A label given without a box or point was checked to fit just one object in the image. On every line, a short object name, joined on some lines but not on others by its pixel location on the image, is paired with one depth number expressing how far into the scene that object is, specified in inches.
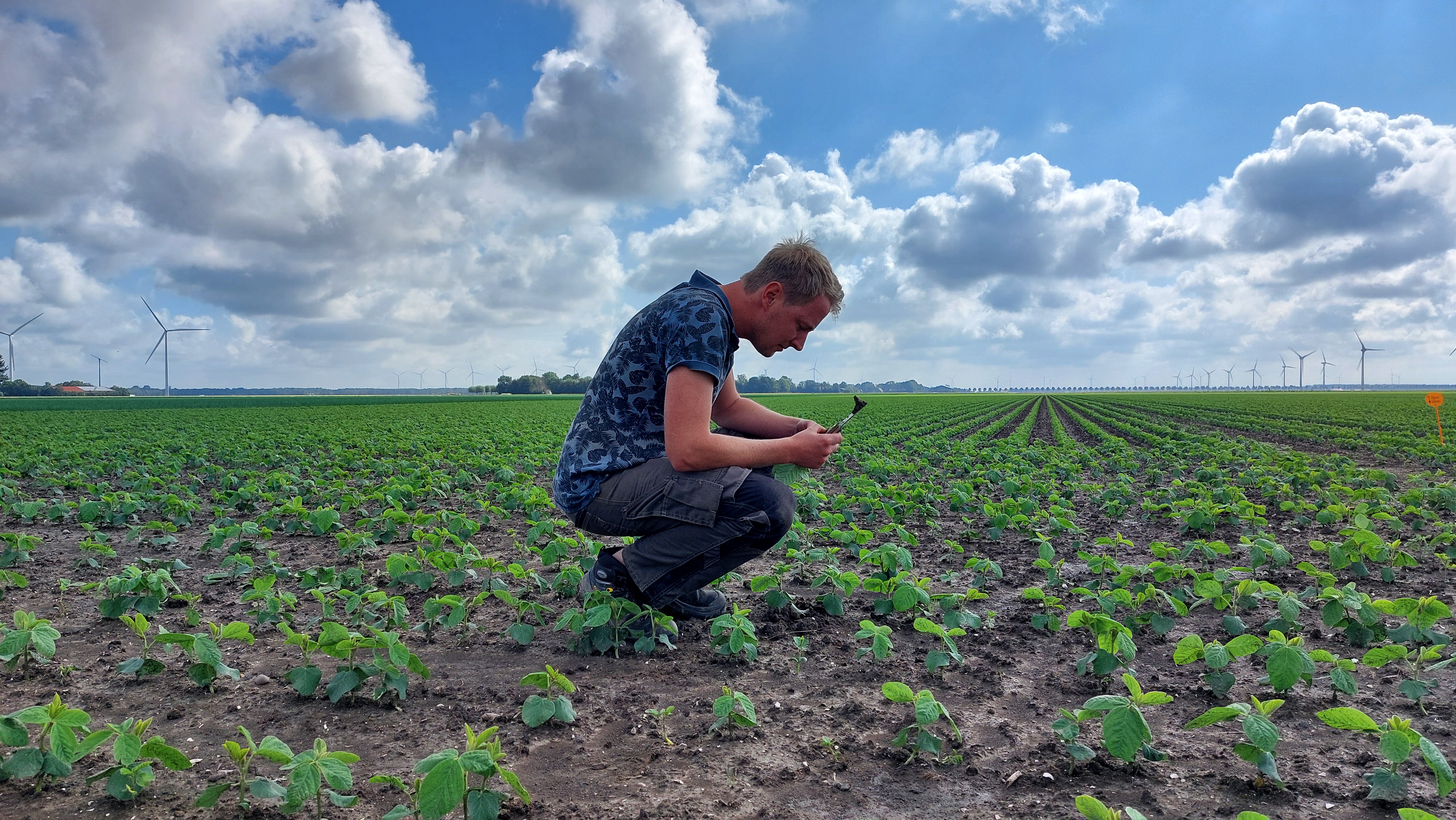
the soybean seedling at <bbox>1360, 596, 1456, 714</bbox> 106.0
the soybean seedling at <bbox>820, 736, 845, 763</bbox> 97.6
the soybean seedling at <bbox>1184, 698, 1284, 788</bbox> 86.0
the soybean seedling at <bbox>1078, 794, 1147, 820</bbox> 68.9
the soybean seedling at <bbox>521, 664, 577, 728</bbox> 100.7
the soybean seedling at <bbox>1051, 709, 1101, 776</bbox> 93.4
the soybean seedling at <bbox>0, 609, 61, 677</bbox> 104.7
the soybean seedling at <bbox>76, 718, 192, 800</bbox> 80.3
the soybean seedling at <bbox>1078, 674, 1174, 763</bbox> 85.3
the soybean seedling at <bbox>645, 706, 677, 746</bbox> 103.3
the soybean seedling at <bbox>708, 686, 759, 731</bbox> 99.6
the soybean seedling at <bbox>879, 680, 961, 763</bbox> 92.9
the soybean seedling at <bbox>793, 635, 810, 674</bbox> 130.4
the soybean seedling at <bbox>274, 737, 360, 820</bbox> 74.4
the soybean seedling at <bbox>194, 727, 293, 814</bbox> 76.9
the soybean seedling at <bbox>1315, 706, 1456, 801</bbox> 79.8
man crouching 127.3
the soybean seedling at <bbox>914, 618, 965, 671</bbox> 115.0
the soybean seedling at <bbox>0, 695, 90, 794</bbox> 82.7
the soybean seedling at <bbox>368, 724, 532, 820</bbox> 72.7
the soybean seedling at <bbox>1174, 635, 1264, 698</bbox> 106.9
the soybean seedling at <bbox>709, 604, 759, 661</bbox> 126.0
